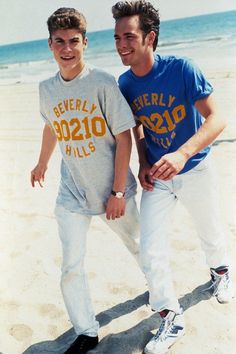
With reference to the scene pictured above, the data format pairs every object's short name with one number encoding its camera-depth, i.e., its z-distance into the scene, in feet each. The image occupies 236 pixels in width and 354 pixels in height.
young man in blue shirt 7.99
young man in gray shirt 7.85
